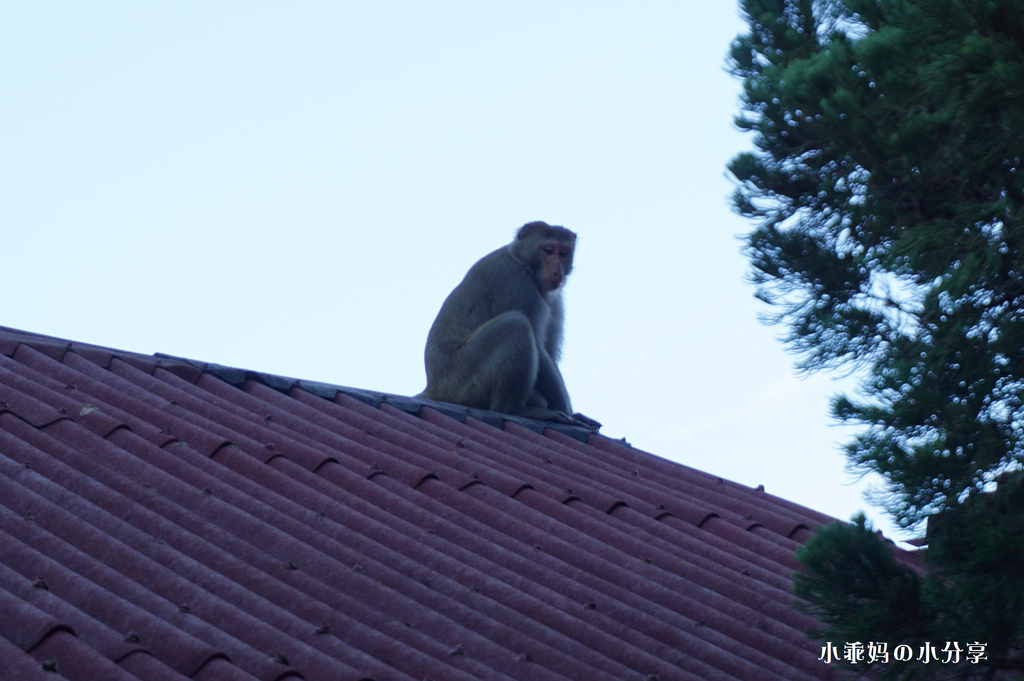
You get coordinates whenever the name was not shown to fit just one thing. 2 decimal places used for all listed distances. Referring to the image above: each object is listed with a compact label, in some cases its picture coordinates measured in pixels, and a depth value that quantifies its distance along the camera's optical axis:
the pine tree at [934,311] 6.86
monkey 15.63
